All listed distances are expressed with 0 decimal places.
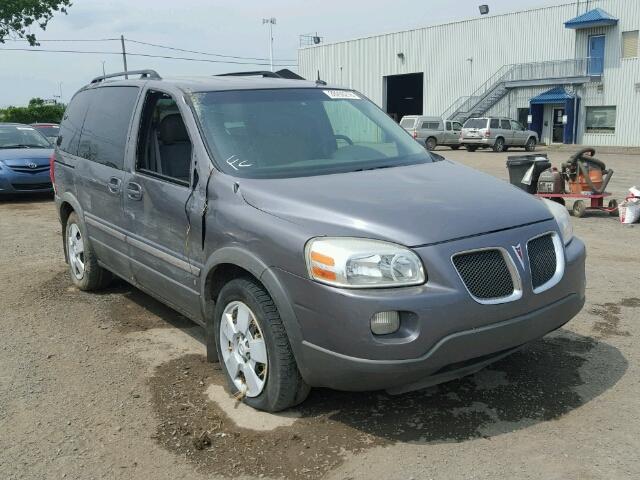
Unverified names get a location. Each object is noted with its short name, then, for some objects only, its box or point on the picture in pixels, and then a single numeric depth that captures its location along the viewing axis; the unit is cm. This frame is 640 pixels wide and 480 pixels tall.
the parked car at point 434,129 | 3416
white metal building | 3619
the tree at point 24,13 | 3812
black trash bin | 1092
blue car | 1278
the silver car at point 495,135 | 3266
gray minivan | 315
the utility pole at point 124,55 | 6550
